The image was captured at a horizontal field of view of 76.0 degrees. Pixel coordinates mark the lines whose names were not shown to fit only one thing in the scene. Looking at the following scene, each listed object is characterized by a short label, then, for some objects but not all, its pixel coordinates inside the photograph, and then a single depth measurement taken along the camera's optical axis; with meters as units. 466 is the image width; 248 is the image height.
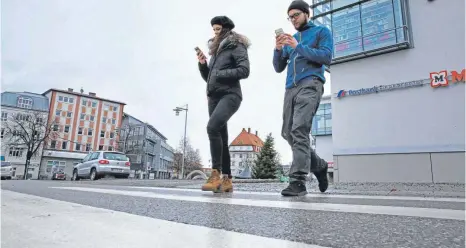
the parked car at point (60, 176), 35.22
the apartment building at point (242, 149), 96.88
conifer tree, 35.62
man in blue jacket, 2.68
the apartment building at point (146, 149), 59.34
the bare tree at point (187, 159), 59.56
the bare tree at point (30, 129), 40.91
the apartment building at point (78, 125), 56.47
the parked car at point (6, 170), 23.26
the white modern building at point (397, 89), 12.38
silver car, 13.98
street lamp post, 29.69
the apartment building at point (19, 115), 49.86
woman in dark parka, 3.30
